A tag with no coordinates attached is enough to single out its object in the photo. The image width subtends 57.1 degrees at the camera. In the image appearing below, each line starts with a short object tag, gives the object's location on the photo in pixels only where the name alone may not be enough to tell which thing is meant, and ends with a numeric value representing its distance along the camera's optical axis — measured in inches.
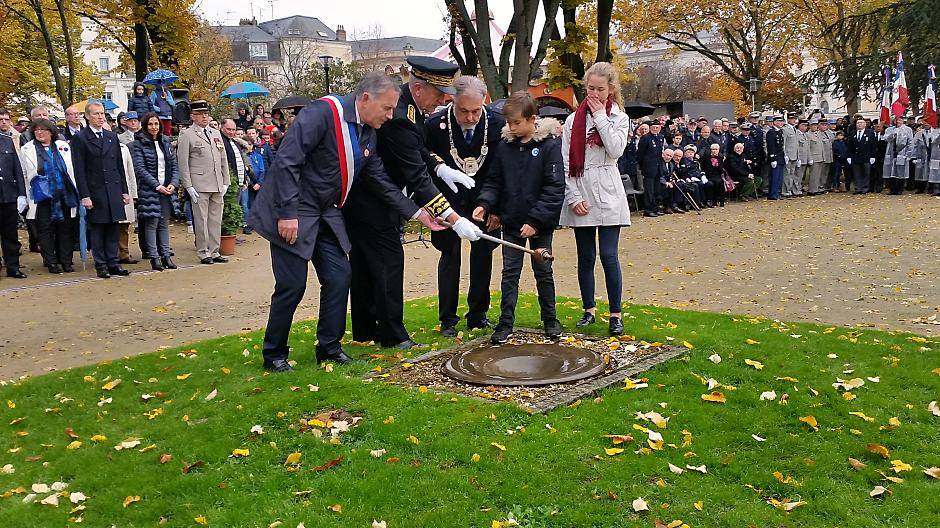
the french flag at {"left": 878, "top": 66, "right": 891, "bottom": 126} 994.1
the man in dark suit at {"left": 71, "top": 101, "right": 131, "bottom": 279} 470.9
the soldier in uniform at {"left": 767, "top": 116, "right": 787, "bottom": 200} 888.9
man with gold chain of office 283.4
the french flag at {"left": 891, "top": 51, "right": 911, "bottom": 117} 925.8
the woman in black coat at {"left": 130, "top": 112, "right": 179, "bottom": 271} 503.5
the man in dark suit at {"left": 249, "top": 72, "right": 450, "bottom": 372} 242.2
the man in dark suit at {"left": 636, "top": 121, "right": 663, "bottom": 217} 768.9
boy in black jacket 269.6
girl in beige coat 271.4
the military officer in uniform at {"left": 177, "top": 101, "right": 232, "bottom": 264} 513.0
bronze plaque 231.8
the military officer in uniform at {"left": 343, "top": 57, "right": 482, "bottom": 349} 267.4
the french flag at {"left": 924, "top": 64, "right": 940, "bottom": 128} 877.2
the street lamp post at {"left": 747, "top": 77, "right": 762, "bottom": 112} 1355.8
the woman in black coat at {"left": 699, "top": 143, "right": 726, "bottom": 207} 836.0
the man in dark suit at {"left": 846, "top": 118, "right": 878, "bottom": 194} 896.9
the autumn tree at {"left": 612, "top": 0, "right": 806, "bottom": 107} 1568.7
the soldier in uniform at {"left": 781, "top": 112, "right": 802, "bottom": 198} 903.1
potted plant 555.5
